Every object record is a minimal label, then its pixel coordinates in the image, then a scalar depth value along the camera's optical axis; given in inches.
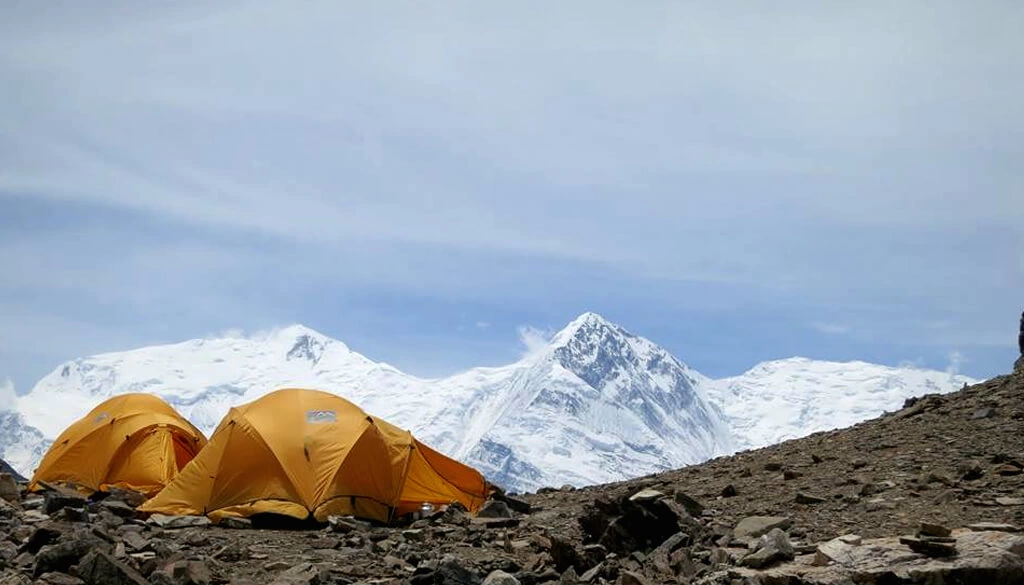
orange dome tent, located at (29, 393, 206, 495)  927.0
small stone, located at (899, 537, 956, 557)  422.6
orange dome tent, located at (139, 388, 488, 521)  739.4
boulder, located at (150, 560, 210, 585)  484.4
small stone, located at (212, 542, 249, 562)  573.3
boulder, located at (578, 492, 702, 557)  530.6
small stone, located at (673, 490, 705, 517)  591.2
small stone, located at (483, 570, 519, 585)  487.8
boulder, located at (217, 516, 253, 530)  706.8
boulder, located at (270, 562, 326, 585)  499.8
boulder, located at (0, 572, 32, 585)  488.4
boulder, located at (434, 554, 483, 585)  496.7
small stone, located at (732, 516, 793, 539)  524.4
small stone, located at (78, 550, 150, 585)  476.4
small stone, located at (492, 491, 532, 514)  745.6
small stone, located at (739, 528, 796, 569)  450.6
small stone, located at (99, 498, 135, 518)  725.3
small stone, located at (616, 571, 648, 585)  454.1
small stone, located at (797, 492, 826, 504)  585.9
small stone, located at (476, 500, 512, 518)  708.9
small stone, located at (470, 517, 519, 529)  674.2
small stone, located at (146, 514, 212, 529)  689.0
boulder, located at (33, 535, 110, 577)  501.7
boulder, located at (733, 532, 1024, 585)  405.1
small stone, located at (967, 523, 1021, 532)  447.2
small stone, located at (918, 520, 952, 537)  442.3
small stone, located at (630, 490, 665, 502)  545.0
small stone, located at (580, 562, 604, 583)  482.6
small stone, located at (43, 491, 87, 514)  701.9
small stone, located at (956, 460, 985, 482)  575.2
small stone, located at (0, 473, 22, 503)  799.7
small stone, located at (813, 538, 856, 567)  433.1
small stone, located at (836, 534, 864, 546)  449.7
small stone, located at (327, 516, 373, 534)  687.7
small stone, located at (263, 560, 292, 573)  548.4
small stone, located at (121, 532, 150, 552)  564.4
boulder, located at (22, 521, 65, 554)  561.3
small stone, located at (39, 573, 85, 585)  476.4
